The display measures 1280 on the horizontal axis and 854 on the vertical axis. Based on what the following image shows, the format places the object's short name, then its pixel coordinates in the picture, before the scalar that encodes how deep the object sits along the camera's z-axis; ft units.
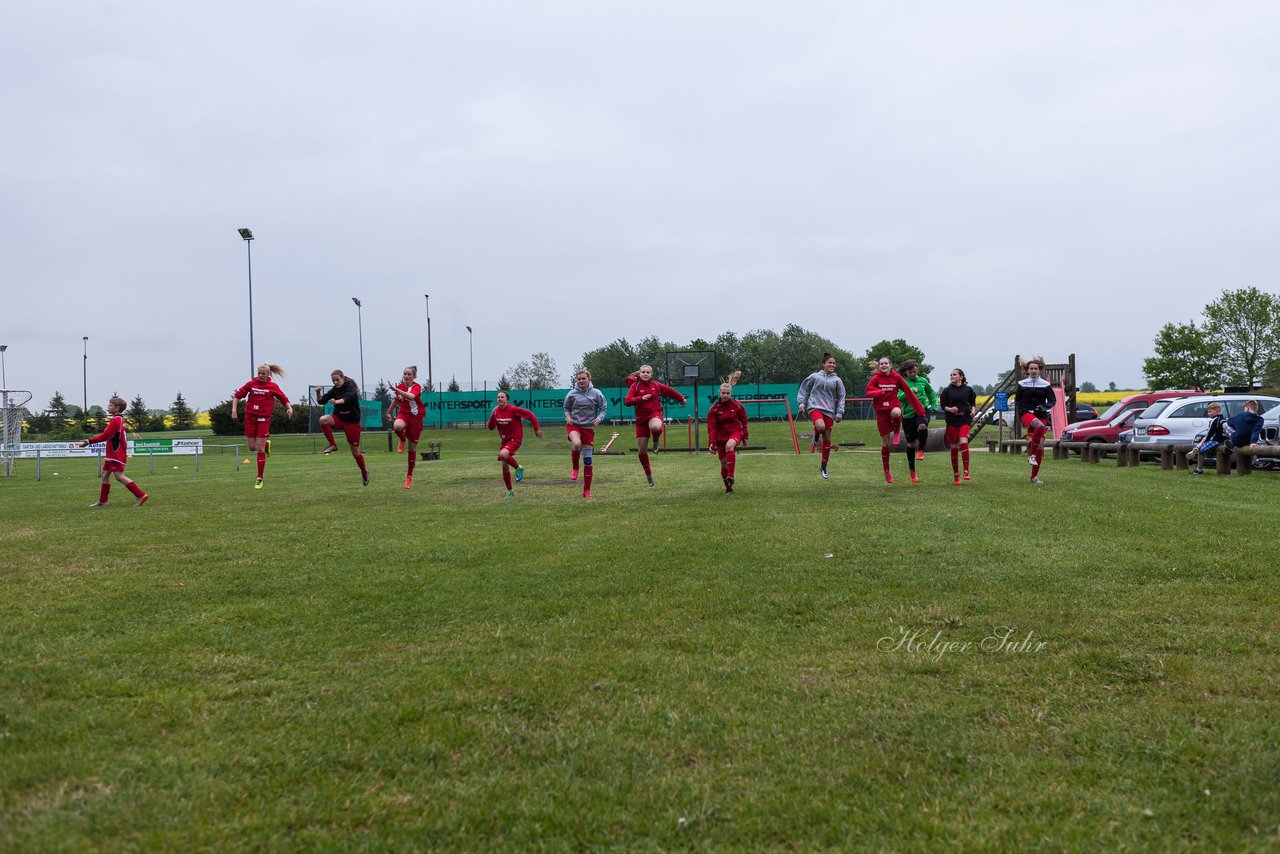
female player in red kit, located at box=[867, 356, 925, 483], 53.11
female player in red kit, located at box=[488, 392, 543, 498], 51.29
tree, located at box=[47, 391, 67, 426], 304.42
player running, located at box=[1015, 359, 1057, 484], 51.55
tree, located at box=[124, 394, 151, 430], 260.25
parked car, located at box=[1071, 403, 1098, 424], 136.26
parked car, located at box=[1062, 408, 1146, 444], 82.74
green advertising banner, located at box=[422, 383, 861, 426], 200.95
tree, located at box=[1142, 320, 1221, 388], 208.03
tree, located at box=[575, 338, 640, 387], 322.96
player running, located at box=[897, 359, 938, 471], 56.37
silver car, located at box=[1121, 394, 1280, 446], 68.28
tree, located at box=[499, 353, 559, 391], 375.16
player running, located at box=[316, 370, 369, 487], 55.57
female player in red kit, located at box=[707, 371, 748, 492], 49.73
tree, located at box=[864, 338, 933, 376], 368.27
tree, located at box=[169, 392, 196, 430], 303.91
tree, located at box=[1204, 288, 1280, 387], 202.18
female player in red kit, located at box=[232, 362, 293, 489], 57.00
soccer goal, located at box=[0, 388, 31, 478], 94.53
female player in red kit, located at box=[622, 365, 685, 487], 50.47
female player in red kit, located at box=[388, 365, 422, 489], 54.70
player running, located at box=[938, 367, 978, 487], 53.36
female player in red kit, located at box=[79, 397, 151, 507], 50.37
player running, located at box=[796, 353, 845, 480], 54.54
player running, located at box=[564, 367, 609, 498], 51.72
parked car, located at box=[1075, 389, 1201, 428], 86.51
